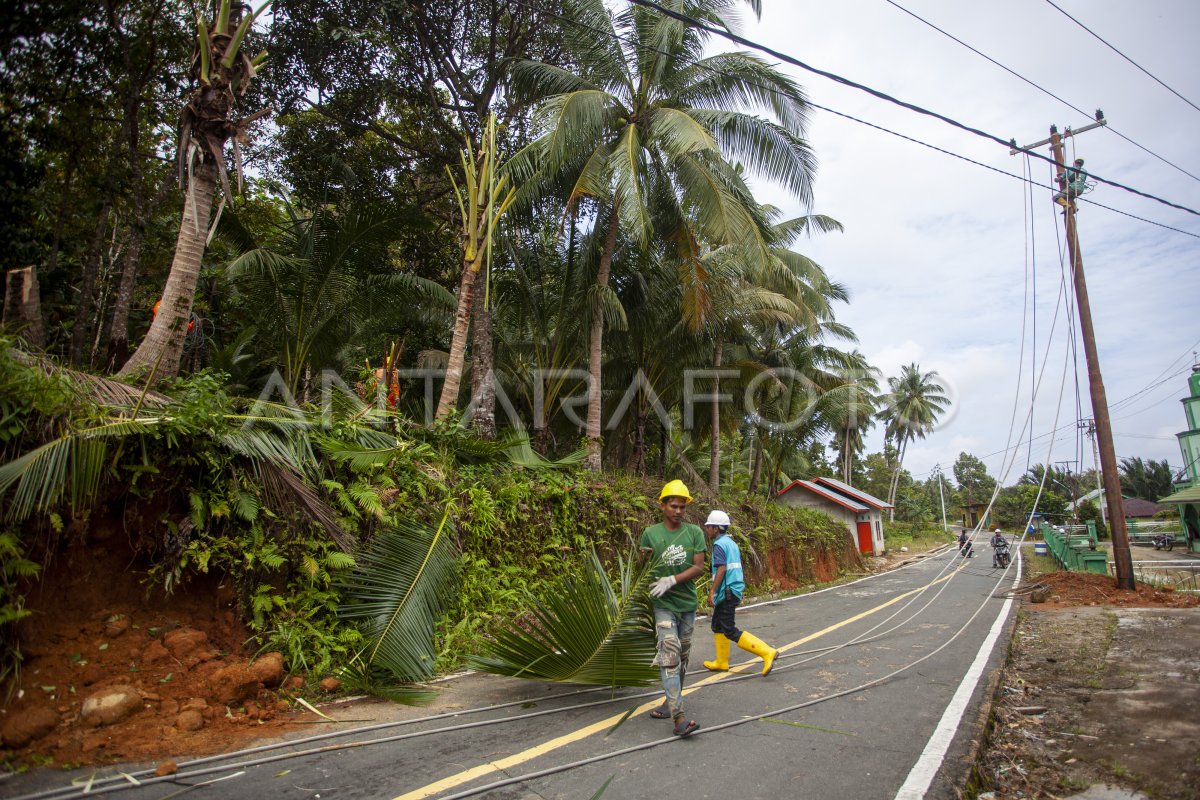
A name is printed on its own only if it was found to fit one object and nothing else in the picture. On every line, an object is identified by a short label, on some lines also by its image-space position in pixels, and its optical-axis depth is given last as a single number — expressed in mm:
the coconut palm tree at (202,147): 6609
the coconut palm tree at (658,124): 11977
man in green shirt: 4520
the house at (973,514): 61981
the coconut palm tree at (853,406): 29906
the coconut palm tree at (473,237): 9188
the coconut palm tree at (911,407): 52781
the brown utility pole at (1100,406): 12789
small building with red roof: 31406
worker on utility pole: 12852
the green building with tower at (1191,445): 29766
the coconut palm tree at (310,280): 10094
